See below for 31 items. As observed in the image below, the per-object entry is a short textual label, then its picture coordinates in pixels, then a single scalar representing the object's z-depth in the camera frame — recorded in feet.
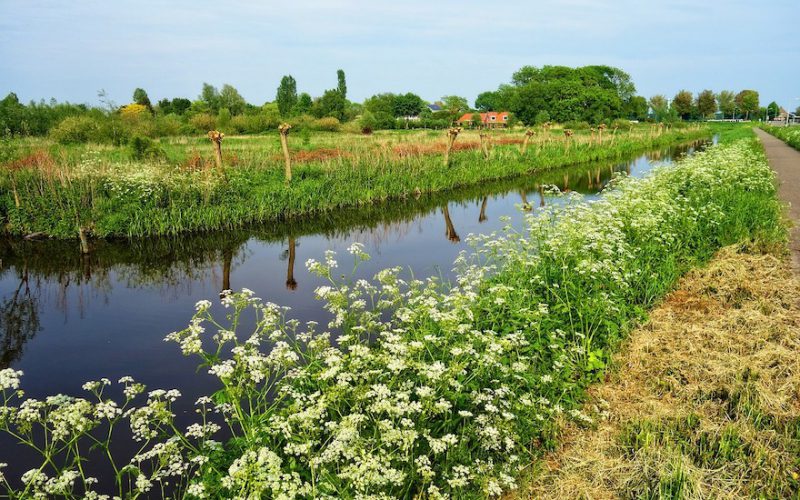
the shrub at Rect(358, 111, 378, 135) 221.17
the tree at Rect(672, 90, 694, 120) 395.55
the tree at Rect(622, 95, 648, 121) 396.59
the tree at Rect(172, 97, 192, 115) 304.79
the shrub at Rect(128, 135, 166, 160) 67.82
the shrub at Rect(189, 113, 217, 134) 167.90
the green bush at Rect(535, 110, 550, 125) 264.72
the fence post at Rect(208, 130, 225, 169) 55.01
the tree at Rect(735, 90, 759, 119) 439.63
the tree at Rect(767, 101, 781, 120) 452.35
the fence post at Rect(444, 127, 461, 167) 83.04
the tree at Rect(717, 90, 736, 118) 439.63
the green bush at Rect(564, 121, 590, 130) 253.85
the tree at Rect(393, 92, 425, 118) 373.20
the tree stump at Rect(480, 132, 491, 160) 96.94
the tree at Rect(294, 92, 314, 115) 303.07
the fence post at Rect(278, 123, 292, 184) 60.03
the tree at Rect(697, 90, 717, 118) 389.19
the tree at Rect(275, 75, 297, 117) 311.25
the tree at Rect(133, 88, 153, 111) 266.79
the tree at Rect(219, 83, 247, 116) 252.62
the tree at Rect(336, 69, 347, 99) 359.66
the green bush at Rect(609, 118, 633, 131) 248.32
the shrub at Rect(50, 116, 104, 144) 107.55
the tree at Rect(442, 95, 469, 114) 437.99
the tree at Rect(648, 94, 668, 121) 389.03
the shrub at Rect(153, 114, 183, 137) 141.82
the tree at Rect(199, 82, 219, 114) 259.80
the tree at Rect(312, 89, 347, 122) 273.72
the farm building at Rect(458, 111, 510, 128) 358.64
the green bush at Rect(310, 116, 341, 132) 187.42
